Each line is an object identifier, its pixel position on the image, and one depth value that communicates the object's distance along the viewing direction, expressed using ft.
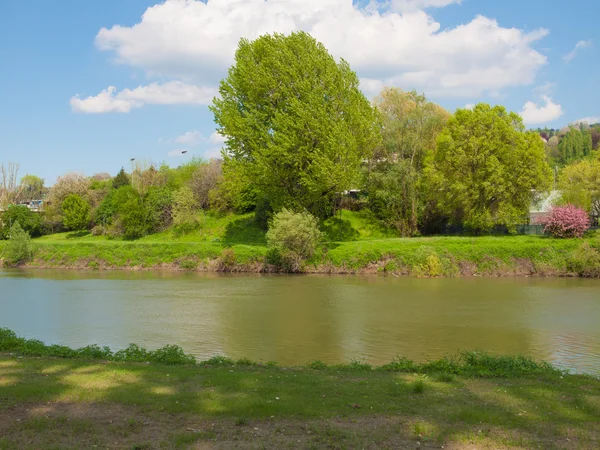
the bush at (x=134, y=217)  190.60
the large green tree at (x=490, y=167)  149.07
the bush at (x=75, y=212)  215.92
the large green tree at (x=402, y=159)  162.61
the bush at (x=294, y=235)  132.57
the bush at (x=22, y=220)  208.46
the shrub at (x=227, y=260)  144.25
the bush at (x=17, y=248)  165.07
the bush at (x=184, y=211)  183.42
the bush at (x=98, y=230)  208.23
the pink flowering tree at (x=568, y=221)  130.82
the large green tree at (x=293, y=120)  137.28
